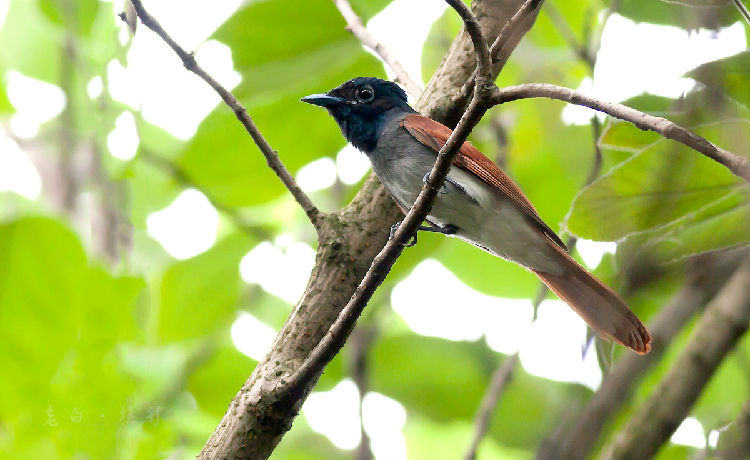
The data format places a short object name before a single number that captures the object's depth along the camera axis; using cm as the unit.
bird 588
